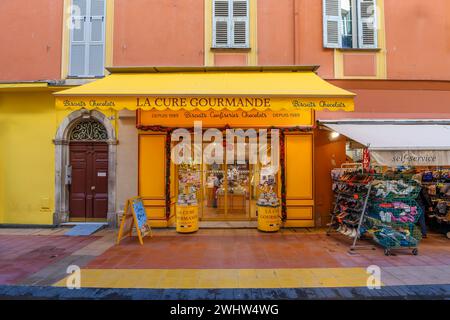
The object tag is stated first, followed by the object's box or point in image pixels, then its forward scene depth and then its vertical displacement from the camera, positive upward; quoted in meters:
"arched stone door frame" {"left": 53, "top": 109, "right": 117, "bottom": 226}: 8.33 +0.28
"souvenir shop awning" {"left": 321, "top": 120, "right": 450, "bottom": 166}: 6.15 +0.73
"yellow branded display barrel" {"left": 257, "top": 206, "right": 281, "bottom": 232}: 7.62 -1.25
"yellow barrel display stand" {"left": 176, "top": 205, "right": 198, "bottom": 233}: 7.63 -1.25
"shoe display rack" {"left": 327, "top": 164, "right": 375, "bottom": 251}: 6.32 -0.71
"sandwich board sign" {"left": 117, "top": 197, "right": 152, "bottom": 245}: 6.62 -1.17
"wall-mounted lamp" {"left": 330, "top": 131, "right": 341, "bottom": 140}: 8.39 +1.04
